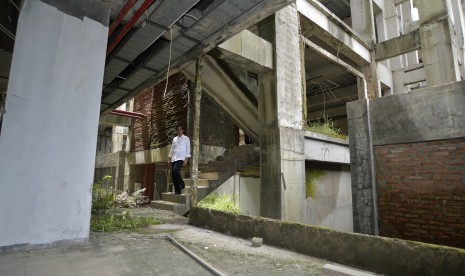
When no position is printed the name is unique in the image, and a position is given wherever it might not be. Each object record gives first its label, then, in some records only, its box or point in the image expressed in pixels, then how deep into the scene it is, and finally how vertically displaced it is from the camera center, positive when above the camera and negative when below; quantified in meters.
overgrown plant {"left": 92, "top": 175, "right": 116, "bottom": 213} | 6.78 -0.52
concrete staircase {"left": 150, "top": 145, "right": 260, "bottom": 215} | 6.63 +0.14
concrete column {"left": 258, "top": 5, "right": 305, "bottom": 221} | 6.92 +1.41
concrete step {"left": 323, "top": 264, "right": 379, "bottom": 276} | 2.59 -0.87
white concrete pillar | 2.98 +0.62
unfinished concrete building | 3.20 +1.27
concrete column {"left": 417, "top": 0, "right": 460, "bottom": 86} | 10.11 +5.10
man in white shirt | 6.78 +0.58
